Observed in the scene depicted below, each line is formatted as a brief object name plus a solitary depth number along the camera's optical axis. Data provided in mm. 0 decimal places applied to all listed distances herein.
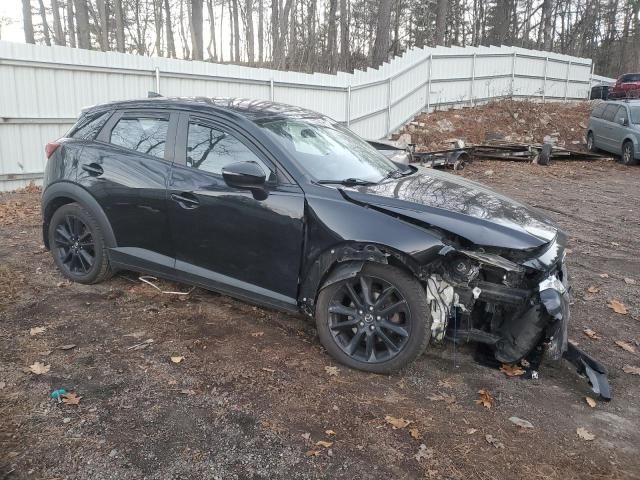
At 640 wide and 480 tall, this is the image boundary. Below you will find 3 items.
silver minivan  14555
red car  26031
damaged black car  3365
